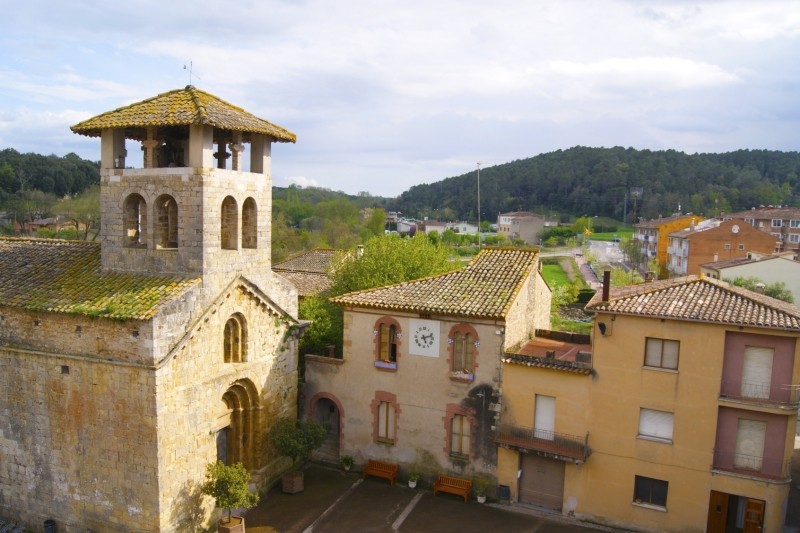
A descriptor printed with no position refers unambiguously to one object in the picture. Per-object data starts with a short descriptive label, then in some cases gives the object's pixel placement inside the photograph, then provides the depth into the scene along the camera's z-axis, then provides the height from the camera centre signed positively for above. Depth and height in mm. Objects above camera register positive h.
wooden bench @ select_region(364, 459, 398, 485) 24688 -10922
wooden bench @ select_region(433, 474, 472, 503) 23453 -10922
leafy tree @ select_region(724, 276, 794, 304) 48812 -5996
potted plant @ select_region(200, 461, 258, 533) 20047 -9637
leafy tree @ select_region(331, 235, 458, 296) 32438 -3377
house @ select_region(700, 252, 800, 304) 52531 -4919
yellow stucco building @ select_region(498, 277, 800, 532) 19734 -7058
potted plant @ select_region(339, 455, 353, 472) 25719 -11044
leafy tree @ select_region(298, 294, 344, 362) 29000 -6209
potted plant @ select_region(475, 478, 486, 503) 23391 -11014
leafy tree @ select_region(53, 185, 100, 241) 64000 -2025
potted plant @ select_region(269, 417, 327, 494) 23594 -9421
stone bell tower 20391 +242
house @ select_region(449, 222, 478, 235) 135925 -5223
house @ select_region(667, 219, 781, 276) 71562 -3476
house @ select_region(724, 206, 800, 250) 84000 -1085
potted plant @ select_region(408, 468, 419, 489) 24359 -11018
